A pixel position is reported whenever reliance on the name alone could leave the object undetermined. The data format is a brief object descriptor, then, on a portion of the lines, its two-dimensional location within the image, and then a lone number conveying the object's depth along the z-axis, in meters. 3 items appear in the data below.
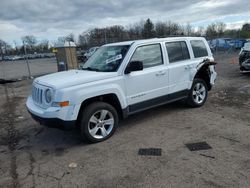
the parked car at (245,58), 9.88
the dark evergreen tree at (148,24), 52.04
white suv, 4.11
